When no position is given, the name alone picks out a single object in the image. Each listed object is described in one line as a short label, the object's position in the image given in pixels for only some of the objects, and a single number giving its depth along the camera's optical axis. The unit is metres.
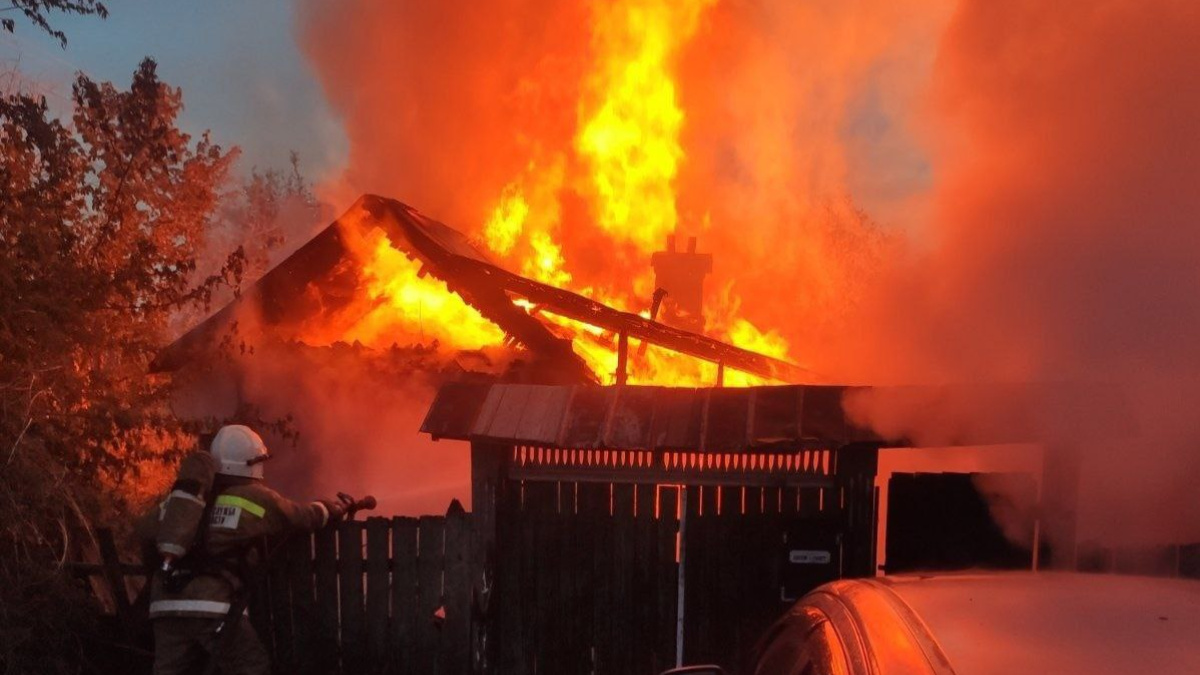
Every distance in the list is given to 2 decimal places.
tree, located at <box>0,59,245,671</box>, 5.77
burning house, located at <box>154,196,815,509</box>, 9.48
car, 1.95
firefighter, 4.79
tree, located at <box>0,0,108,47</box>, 7.50
